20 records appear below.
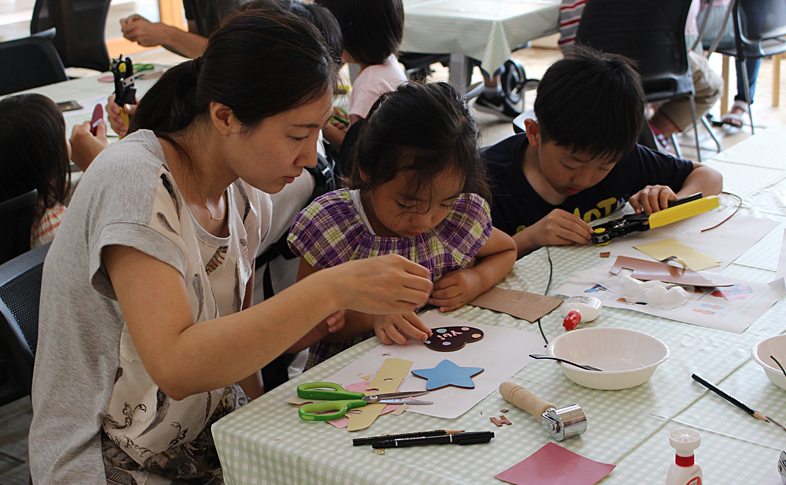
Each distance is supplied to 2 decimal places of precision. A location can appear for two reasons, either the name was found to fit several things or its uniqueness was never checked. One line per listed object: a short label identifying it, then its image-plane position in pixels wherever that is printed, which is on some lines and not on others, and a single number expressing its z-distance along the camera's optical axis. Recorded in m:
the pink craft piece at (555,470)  0.77
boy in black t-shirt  1.58
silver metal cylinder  0.84
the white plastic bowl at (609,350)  1.01
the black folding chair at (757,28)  4.16
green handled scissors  0.90
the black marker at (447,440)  0.84
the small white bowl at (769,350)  0.98
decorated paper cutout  1.09
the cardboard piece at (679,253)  1.38
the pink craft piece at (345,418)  0.89
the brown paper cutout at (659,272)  1.29
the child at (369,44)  2.36
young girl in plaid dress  1.25
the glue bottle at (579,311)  1.12
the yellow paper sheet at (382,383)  0.89
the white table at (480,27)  3.71
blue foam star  0.97
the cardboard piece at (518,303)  1.20
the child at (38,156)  1.74
